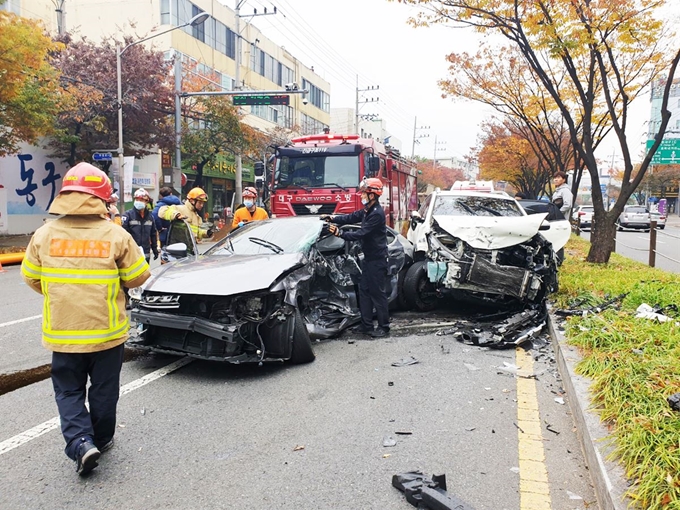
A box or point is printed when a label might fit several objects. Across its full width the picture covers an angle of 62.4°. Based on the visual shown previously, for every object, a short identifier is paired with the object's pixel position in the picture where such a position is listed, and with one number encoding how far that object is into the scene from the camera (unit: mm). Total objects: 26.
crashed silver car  4672
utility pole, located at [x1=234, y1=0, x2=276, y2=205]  27969
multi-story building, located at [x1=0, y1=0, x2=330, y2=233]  29297
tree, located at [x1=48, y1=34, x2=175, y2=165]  20797
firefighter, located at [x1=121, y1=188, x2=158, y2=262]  8195
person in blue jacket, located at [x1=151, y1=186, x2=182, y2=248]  8297
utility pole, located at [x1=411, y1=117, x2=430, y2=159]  69975
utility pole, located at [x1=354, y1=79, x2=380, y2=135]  49138
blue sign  19508
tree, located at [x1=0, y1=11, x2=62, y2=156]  13453
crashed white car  6680
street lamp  19594
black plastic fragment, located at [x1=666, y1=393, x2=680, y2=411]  3192
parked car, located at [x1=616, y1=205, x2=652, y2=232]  31703
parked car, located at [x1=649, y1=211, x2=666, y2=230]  31088
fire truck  13070
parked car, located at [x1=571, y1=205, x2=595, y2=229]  32750
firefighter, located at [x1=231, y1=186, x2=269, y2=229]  9086
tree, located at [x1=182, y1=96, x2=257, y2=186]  26188
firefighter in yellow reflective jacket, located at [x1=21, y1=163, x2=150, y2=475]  3123
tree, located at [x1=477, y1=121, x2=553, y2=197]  29906
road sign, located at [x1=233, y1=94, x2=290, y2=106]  19750
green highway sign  30125
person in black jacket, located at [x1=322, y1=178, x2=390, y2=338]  6406
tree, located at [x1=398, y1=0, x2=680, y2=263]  9477
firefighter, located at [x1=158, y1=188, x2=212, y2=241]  7828
